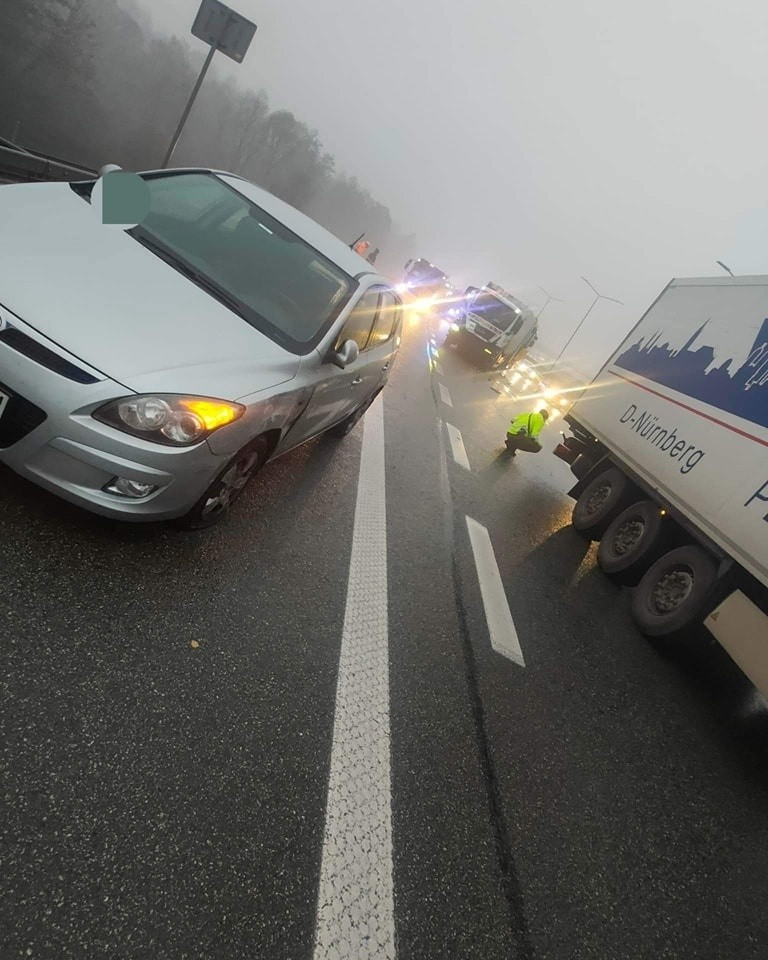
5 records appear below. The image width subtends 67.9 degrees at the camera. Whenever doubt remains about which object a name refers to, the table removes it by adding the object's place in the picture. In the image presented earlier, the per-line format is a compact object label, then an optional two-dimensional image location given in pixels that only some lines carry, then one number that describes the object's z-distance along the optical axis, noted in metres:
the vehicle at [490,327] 19.16
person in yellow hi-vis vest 8.66
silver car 2.54
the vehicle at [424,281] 29.12
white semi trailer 4.45
